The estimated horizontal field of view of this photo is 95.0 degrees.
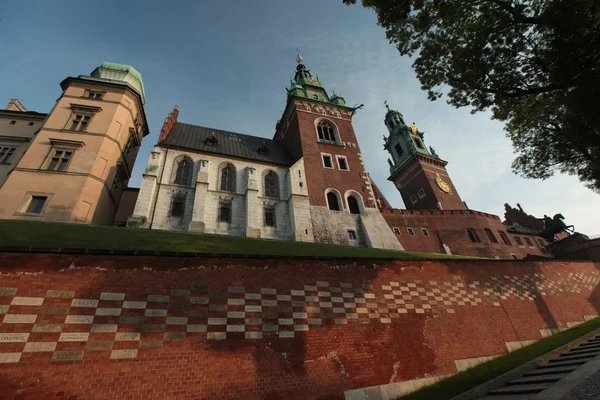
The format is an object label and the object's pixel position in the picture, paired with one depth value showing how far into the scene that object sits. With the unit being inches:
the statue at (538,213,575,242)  1539.1
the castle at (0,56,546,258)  710.5
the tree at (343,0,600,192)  382.6
